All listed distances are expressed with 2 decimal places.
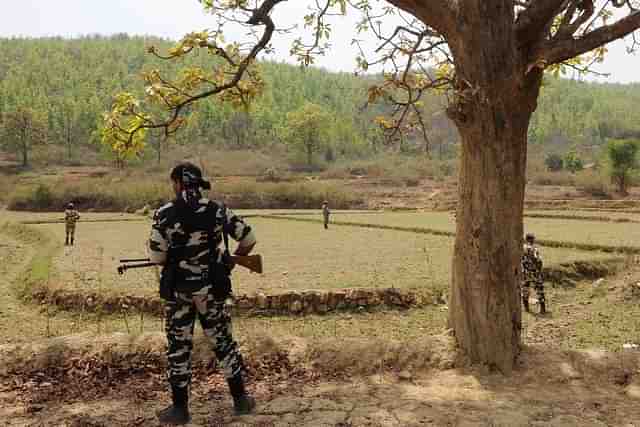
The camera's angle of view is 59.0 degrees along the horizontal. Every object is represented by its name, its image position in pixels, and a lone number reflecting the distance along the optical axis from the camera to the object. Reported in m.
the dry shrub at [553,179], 56.81
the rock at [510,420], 4.04
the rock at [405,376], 5.15
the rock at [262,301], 11.63
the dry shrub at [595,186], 48.22
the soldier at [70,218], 18.91
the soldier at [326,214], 25.64
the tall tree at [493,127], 5.16
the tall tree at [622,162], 49.78
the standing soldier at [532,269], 10.94
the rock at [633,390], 4.73
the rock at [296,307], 11.60
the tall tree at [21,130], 69.88
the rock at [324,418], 4.08
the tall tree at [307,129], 81.62
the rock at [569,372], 5.09
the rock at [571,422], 4.06
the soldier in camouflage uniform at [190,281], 4.29
